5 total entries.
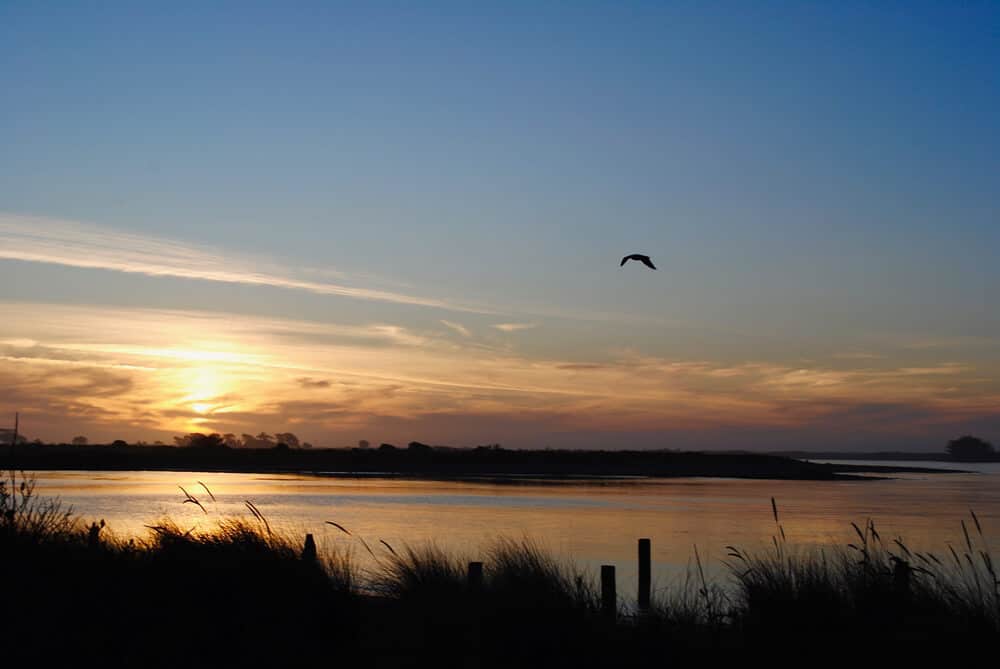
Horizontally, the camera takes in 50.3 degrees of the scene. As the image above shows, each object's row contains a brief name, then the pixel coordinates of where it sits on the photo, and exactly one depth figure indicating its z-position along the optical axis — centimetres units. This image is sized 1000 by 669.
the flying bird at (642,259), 1825
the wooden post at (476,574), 1332
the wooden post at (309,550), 1376
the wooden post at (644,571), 1758
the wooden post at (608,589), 1321
